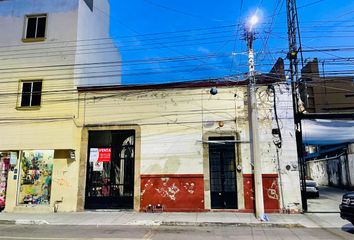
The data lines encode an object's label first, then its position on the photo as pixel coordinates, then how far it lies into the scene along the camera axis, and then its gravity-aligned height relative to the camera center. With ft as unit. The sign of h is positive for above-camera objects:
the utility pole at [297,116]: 48.79 +9.82
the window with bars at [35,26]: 57.16 +27.10
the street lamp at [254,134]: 43.16 +6.54
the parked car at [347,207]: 32.65 -2.72
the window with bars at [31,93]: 54.44 +14.64
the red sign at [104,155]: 52.19 +4.25
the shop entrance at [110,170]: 50.80 +1.85
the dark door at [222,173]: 48.75 +1.19
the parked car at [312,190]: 66.23 -1.91
